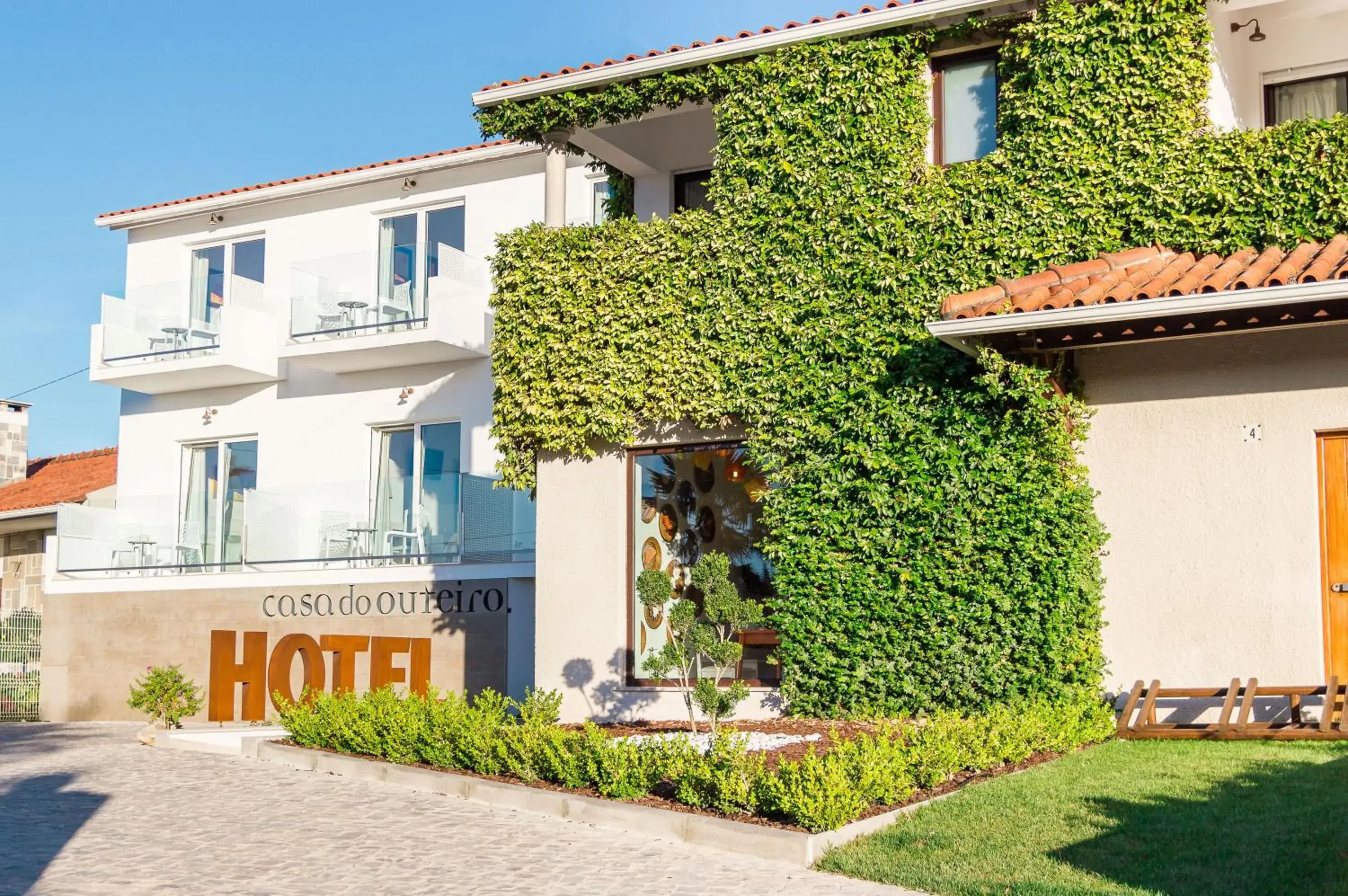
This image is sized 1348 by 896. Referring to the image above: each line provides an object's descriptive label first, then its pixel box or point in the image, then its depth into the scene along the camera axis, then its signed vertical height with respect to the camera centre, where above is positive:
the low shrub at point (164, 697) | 17.27 -1.28
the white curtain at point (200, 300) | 24.88 +5.09
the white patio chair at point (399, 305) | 22.41 +4.50
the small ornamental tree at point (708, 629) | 12.57 -0.28
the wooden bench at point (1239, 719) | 12.08 -1.00
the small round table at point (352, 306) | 22.83 +4.55
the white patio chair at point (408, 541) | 21.25 +0.79
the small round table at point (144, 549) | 23.59 +0.70
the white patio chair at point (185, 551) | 23.23 +0.65
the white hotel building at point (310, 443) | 20.75 +2.53
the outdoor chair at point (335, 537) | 21.75 +0.85
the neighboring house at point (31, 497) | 26.80 +1.78
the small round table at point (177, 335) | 24.52 +4.37
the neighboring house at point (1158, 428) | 12.92 +1.69
